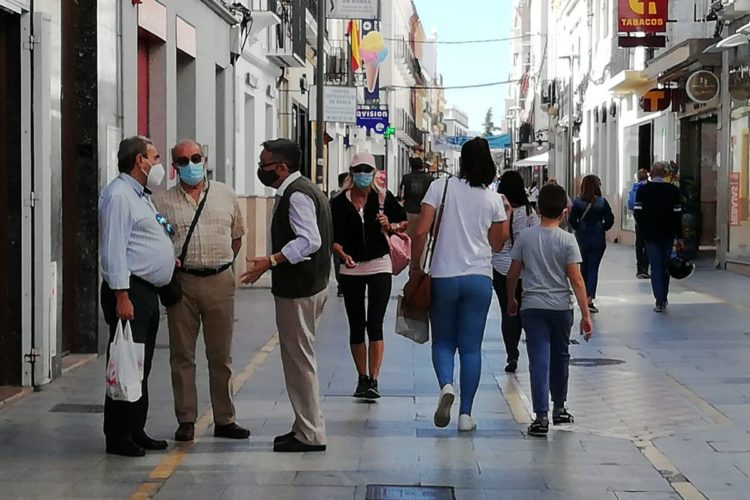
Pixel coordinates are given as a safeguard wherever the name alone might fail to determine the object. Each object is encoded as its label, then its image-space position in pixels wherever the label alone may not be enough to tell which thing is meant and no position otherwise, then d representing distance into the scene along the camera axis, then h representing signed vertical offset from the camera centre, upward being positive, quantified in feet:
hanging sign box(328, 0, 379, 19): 83.10 +12.75
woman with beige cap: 32.22 -1.20
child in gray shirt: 28.02 -1.91
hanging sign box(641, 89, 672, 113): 96.53 +8.02
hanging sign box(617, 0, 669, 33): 88.43 +13.17
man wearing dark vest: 25.35 -1.51
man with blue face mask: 26.05 -1.59
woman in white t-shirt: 27.43 -1.14
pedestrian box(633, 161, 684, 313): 52.75 -0.95
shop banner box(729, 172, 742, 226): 77.46 +0.31
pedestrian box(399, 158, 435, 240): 62.18 +0.82
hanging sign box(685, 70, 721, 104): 81.56 +7.60
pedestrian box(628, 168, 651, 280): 71.97 -3.20
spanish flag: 134.51 +17.86
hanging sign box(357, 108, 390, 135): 115.65 +7.76
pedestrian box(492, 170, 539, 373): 36.06 -1.25
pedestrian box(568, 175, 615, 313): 52.19 -0.90
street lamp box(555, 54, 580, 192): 161.89 +9.18
